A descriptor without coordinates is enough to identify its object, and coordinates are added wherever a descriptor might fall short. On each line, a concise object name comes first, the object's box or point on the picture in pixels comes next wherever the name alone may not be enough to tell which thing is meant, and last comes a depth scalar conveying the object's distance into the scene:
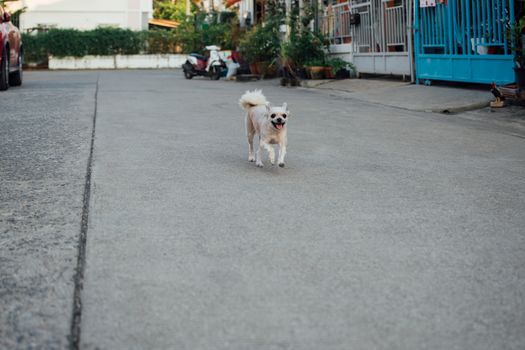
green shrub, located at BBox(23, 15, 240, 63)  39.38
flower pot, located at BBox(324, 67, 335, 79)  20.29
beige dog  6.48
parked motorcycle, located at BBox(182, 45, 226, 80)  25.77
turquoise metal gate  13.41
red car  15.64
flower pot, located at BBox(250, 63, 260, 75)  25.62
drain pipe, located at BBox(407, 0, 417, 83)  16.94
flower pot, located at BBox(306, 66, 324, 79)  20.36
